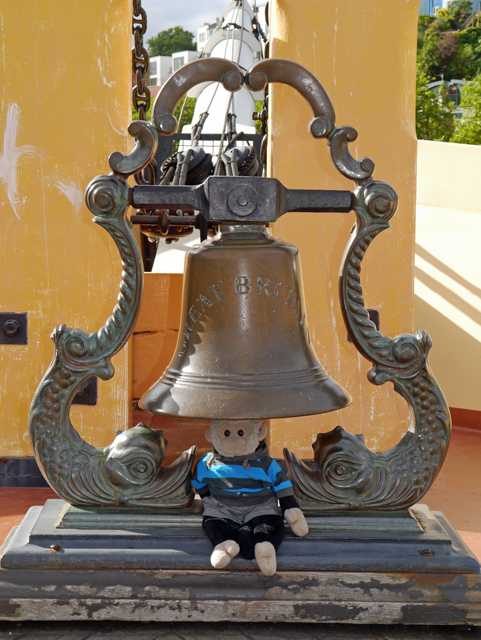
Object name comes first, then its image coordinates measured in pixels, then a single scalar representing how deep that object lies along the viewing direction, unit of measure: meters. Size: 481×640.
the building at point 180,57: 61.72
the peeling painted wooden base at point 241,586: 1.91
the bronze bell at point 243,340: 1.93
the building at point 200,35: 74.94
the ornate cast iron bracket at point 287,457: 1.99
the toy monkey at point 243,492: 1.96
